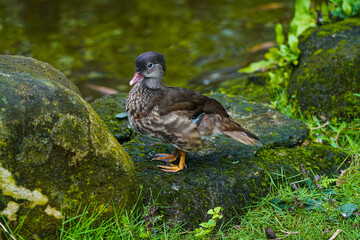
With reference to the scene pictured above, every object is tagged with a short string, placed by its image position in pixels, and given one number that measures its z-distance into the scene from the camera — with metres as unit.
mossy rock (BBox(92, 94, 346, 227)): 6.43
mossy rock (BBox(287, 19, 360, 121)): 9.29
